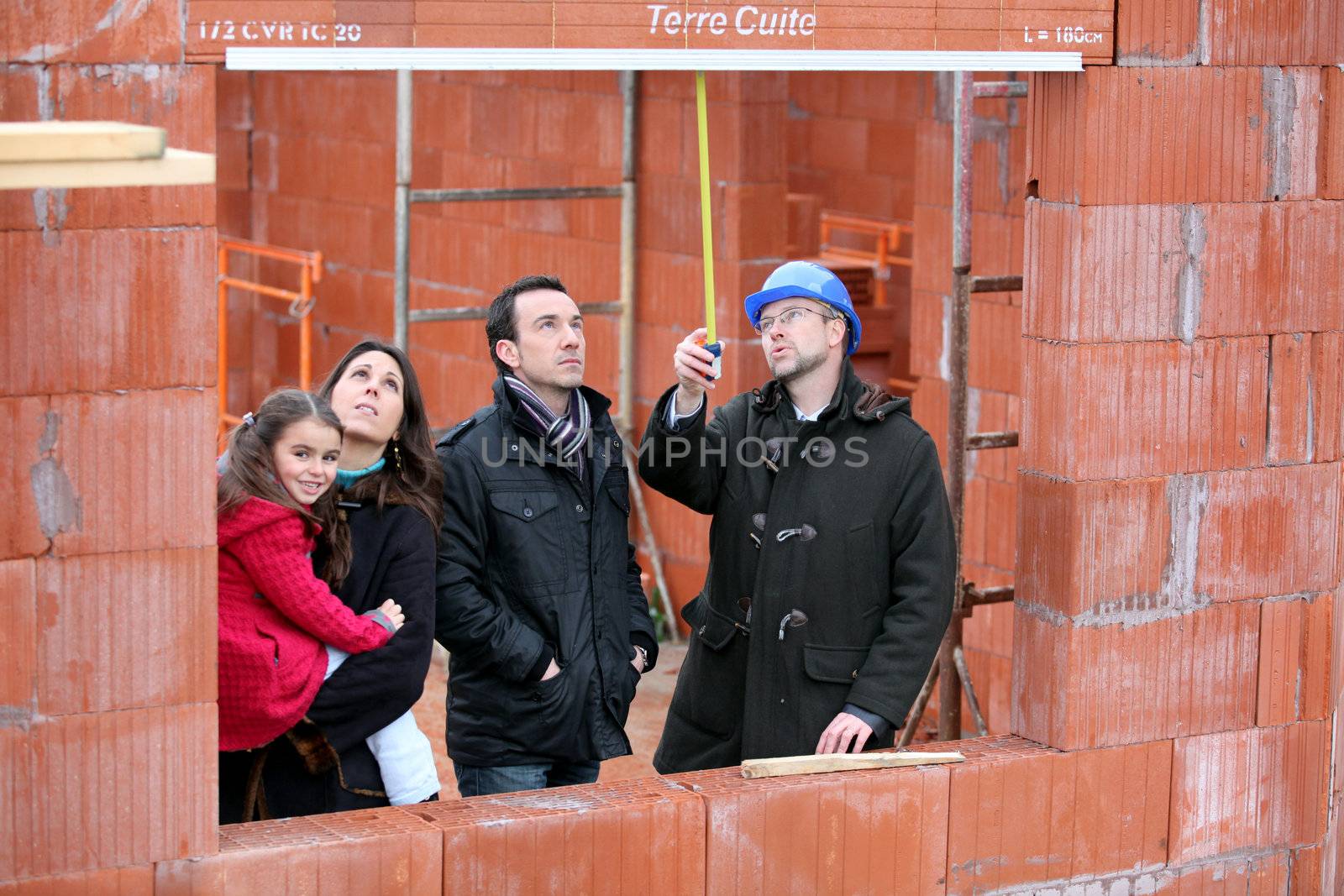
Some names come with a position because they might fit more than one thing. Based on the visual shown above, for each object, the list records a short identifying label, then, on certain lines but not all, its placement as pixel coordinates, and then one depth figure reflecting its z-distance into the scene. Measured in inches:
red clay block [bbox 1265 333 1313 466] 397.4
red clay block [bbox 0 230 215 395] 296.0
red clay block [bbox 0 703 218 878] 306.8
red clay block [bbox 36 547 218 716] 304.8
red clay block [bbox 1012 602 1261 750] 389.7
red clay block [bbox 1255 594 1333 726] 407.2
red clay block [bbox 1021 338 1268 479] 381.1
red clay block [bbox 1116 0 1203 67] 371.6
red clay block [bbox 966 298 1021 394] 593.6
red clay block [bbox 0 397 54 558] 298.0
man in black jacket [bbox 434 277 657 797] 362.9
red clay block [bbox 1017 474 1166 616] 384.5
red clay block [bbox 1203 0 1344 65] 379.9
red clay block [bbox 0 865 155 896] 308.0
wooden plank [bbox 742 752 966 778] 366.9
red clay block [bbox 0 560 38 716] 299.6
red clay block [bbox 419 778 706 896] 342.3
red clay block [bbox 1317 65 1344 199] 390.9
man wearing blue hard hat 372.2
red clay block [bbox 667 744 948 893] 363.6
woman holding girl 344.8
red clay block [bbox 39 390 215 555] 303.3
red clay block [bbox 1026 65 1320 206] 373.7
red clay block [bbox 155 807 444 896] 322.3
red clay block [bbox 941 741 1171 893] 383.9
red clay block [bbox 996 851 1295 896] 396.5
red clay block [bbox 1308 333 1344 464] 400.8
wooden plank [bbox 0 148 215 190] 234.2
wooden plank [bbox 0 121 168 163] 231.0
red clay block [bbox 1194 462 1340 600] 397.4
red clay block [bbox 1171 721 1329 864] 403.9
